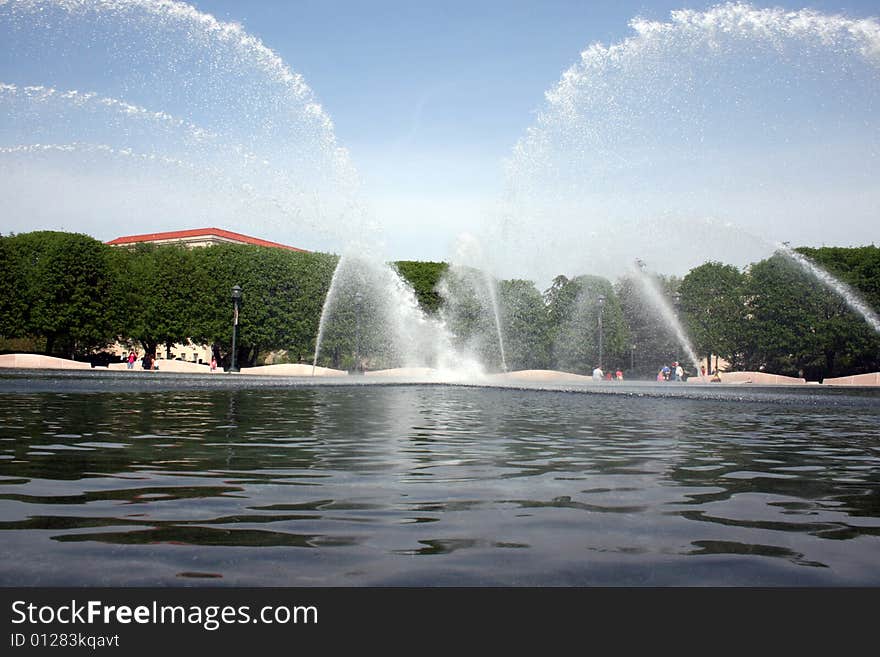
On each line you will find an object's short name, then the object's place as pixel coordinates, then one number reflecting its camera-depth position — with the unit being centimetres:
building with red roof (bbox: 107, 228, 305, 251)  13450
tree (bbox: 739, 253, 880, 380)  7162
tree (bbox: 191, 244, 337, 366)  7250
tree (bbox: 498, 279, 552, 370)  7681
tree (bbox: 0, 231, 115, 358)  7081
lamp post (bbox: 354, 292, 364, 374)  6685
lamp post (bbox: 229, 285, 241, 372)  4847
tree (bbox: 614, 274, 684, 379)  9106
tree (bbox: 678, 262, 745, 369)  7981
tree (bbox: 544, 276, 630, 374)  7938
